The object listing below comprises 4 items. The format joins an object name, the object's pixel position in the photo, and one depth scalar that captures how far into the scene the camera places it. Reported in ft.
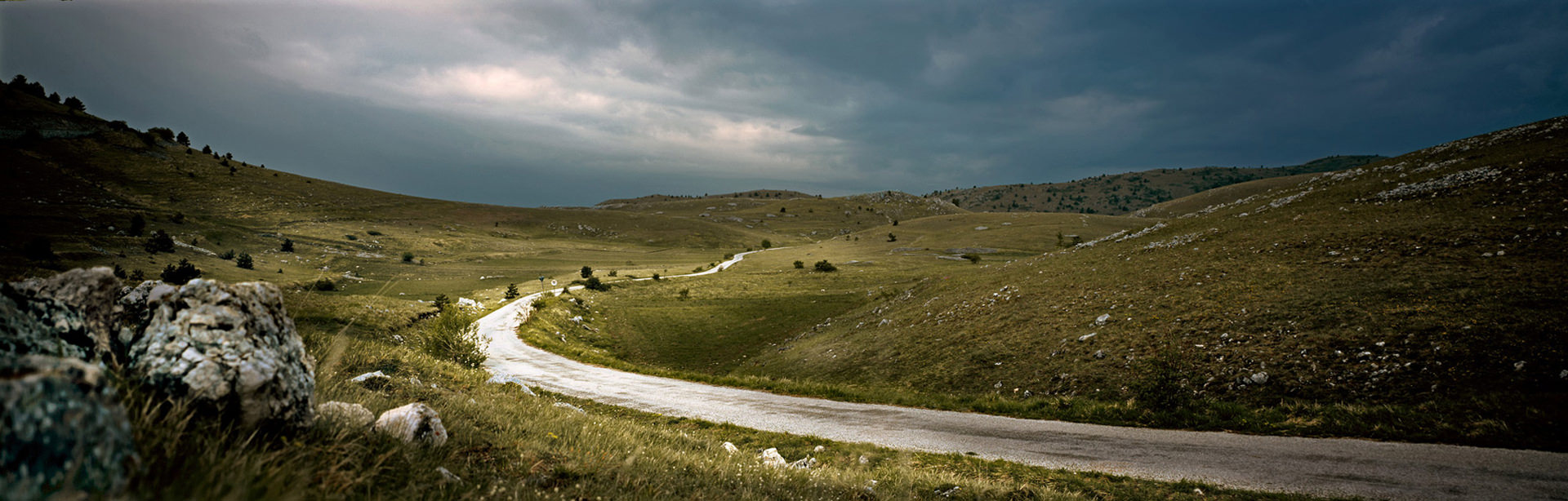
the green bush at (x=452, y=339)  62.95
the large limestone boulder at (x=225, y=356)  11.12
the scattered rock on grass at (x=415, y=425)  15.53
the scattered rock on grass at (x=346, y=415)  14.36
